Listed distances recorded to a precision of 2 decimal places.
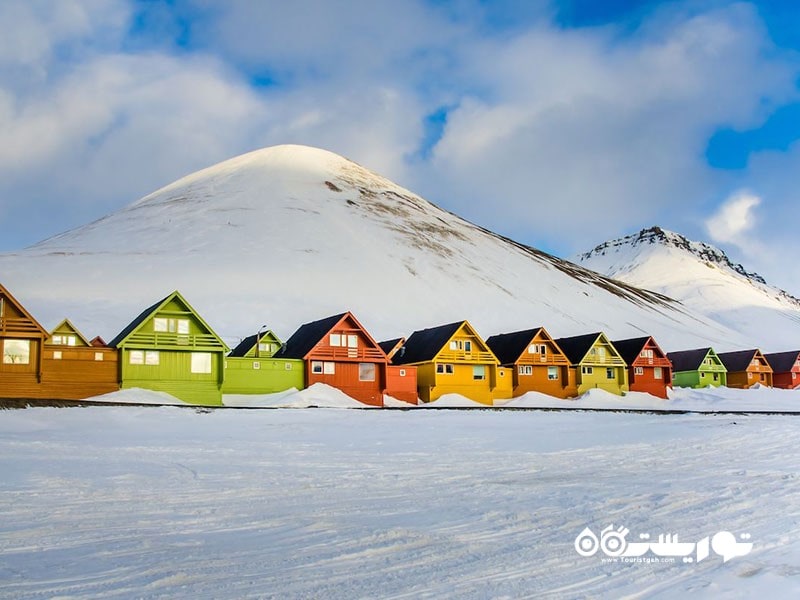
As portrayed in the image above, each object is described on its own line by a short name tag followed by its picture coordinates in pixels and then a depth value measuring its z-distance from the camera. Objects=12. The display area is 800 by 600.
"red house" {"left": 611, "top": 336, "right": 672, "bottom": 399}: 69.38
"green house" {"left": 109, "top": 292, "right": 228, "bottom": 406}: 43.97
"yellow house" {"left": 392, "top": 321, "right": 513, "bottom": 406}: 55.97
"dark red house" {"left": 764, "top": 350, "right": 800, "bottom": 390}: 91.56
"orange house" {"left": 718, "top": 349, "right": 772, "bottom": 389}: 86.69
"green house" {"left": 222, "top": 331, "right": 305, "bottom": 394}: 47.94
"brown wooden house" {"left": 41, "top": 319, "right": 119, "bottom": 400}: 41.47
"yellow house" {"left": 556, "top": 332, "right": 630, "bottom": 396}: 64.44
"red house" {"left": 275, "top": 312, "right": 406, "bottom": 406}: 50.47
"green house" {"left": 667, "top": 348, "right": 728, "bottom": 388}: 83.19
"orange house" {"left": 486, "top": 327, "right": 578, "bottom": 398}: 61.78
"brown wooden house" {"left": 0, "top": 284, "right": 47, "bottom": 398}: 40.03
